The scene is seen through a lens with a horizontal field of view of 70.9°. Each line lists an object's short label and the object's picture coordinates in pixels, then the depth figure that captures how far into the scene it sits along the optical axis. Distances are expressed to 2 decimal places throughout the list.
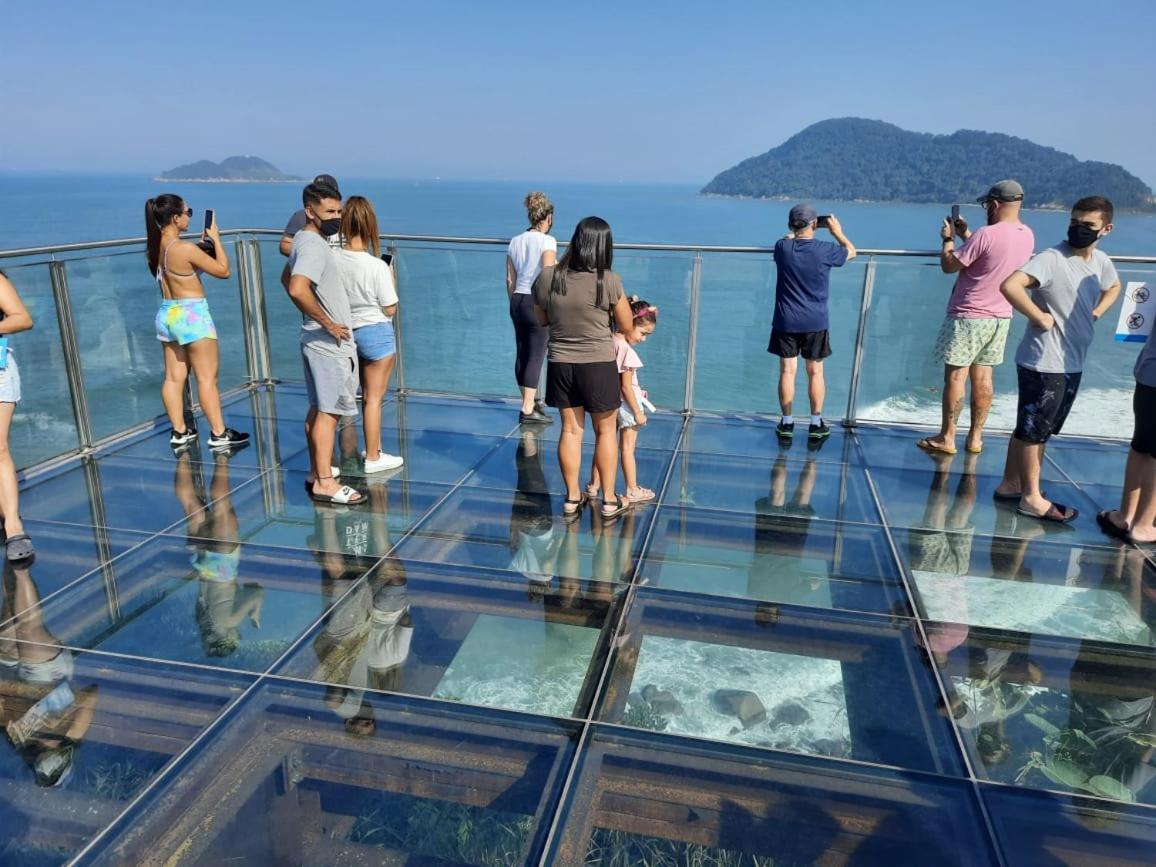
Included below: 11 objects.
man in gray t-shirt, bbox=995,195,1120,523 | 4.14
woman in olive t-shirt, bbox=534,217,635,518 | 3.98
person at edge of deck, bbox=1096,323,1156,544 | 4.01
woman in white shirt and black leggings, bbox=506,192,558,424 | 5.57
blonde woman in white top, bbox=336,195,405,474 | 4.46
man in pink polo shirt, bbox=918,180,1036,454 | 4.92
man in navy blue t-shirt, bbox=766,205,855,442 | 5.43
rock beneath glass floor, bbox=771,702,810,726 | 2.72
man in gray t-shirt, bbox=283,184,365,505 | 4.12
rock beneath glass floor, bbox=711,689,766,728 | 2.75
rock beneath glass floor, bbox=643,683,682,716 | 2.78
